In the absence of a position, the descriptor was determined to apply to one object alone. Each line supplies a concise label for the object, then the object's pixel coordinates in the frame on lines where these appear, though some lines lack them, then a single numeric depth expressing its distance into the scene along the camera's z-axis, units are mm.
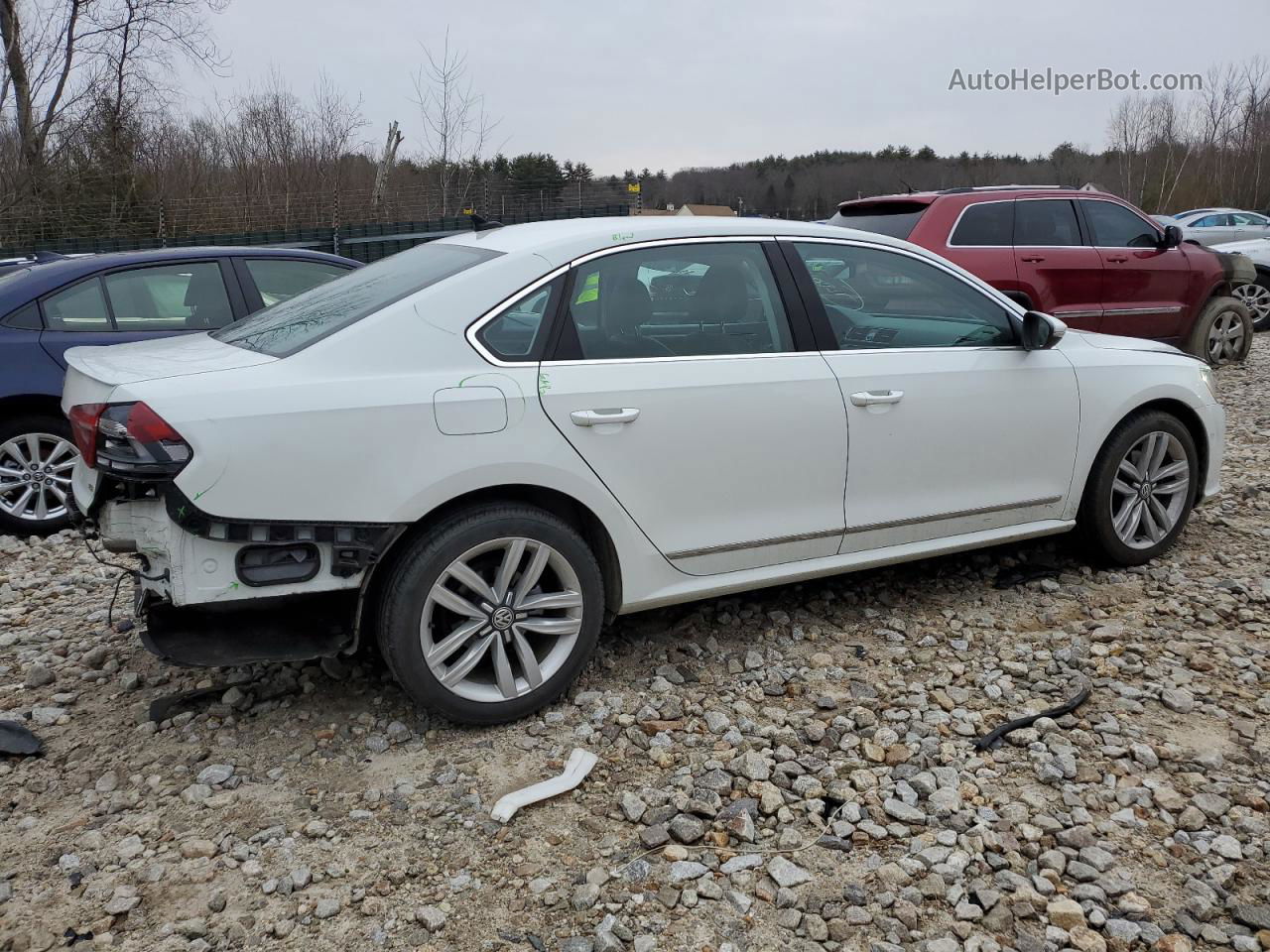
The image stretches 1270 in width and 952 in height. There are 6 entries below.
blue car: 5746
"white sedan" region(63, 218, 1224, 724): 2959
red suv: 8148
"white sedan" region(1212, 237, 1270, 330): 12789
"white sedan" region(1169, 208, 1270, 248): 22328
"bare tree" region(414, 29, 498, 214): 21438
